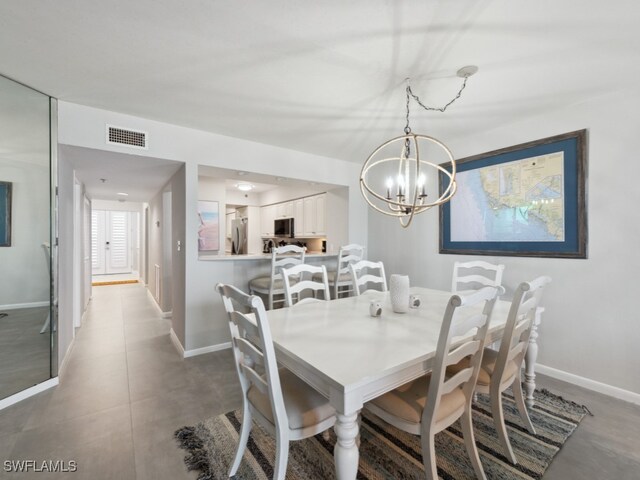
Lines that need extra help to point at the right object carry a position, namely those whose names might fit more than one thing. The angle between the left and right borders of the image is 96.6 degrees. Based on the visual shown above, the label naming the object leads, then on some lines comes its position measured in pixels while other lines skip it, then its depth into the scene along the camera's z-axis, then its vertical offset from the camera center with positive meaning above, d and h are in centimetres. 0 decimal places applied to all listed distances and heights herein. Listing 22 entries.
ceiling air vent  257 +95
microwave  604 +26
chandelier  189 +95
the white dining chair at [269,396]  116 -76
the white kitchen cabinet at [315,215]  514 +45
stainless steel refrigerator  679 +5
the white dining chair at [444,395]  120 -76
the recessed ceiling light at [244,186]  560 +107
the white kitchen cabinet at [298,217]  572 +45
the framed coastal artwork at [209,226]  484 +23
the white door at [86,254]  442 -25
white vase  193 -37
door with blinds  809 -9
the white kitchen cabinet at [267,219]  682 +49
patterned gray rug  150 -123
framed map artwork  245 +36
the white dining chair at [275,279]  297 -45
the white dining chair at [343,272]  340 -43
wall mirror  216 -1
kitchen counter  317 -21
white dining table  105 -51
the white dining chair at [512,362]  151 -74
